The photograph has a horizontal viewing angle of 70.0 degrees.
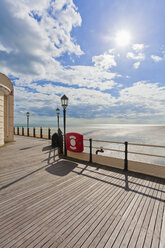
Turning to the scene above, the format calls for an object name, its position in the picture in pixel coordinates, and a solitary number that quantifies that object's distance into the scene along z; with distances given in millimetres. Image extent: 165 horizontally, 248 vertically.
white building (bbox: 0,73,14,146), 11920
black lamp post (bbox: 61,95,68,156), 7469
